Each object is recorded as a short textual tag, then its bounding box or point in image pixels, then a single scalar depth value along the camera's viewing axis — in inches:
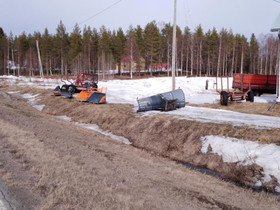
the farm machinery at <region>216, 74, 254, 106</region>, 717.9
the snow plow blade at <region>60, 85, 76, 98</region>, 948.6
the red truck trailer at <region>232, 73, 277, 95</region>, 1015.1
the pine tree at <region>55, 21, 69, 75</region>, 2856.8
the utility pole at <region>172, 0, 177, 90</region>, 723.4
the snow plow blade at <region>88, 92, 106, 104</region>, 788.2
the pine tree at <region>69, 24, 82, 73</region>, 2771.2
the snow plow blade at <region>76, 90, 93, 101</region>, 844.0
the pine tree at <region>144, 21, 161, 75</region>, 2495.1
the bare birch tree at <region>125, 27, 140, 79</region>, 2230.3
